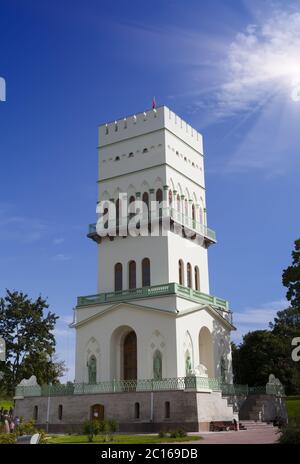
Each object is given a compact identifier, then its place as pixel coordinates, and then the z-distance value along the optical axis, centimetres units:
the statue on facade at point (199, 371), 2889
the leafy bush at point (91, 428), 2389
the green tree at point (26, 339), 4575
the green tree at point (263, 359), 4988
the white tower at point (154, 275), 3234
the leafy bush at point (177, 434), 2345
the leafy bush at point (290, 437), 1591
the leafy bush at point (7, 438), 1502
